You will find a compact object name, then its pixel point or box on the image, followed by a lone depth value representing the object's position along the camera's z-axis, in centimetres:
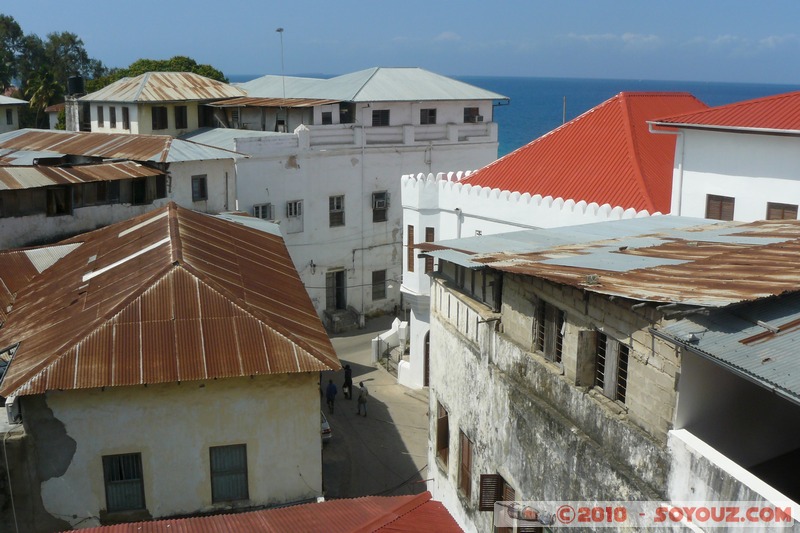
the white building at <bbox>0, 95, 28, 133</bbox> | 5547
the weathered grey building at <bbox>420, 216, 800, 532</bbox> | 966
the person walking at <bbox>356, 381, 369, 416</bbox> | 2881
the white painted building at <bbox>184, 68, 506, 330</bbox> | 3781
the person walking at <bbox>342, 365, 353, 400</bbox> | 3017
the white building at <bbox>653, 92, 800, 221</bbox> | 1966
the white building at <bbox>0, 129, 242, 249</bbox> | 2514
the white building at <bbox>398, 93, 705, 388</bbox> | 2319
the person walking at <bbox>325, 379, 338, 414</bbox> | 2900
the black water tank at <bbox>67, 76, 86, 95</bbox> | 5053
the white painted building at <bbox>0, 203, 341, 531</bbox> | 1507
